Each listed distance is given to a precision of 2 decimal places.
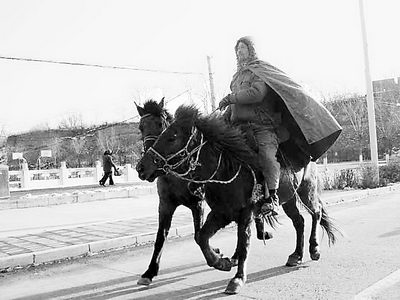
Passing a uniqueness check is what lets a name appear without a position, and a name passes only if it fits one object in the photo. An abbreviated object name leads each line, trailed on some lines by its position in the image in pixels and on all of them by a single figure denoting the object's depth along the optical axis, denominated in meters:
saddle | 6.16
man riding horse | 5.69
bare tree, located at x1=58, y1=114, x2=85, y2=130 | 76.96
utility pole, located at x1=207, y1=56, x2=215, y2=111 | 24.70
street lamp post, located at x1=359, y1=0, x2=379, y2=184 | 19.59
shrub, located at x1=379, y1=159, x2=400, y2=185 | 20.95
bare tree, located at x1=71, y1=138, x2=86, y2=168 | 70.62
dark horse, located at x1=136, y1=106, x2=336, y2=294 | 5.00
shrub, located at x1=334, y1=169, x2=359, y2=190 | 19.02
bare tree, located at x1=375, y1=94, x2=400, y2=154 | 59.33
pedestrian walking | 24.72
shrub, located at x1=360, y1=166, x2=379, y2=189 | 18.55
